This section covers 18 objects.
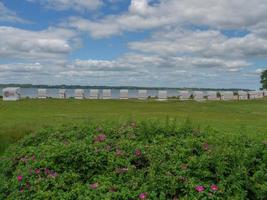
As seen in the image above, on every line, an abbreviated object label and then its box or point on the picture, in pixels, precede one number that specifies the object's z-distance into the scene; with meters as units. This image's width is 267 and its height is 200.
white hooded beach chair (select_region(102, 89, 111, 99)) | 44.38
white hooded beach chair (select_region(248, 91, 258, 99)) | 51.00
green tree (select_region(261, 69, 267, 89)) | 87.19
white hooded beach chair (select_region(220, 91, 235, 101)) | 45.28
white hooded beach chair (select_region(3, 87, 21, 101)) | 37.27
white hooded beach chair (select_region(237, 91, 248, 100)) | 48.43
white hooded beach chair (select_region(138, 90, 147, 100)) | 44.70
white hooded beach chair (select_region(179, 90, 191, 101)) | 44.03
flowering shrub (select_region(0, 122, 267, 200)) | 5.01
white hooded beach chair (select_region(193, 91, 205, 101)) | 42.72
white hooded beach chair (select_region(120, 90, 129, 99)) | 44.38
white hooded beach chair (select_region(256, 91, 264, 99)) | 54.89
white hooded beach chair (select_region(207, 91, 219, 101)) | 44.96
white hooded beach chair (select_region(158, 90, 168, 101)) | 44.94
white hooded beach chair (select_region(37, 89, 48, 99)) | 43.55
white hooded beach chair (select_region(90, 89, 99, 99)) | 45.03
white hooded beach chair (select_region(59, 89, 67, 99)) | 44.32
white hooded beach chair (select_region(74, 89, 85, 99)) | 43.61
